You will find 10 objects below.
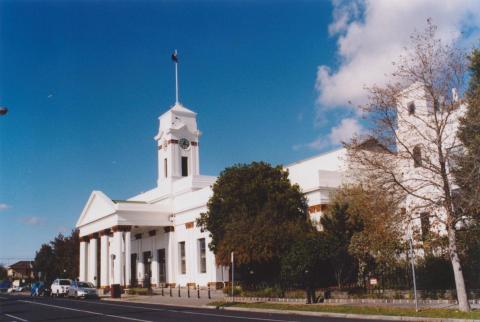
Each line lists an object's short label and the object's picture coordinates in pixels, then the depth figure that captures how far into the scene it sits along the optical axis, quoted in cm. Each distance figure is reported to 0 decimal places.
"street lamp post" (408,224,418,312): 1962
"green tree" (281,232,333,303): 2653
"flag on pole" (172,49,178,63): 6164
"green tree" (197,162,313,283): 3128
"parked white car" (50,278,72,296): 4716
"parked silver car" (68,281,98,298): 4312
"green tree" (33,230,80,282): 7125
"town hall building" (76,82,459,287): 4234
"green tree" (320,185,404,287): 2095
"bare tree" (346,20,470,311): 2005
